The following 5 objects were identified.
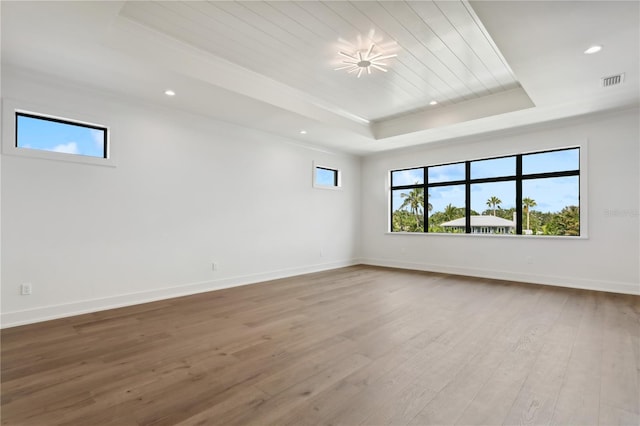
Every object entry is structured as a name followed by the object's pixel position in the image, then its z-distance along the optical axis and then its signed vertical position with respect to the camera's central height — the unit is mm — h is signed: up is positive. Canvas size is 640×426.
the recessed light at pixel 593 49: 2898 +1532
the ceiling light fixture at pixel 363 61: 3381 +1696
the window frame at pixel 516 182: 4926 +602
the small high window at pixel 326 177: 6557 +779
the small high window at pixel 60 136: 3385 +884
